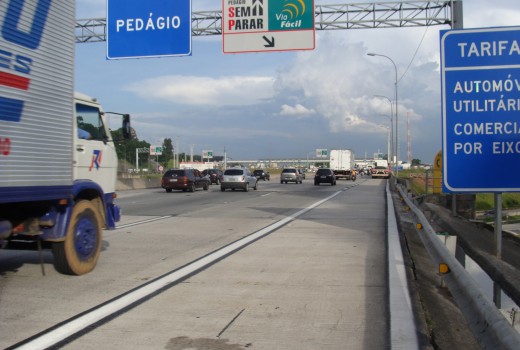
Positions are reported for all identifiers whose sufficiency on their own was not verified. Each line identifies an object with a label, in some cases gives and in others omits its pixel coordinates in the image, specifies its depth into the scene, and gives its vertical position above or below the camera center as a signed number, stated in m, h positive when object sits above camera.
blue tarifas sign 6.24 +0.69
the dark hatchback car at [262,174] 62.10 -0.72
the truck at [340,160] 69.12 +0.99
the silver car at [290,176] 52.25 -0.78
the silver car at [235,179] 34.56 -0.69
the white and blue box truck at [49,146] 5.78 +0.30
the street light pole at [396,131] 47.19 +3.56
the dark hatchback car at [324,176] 47.62 -0.74
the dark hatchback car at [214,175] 51.62 -0.64
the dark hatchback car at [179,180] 34.28 -0.73
